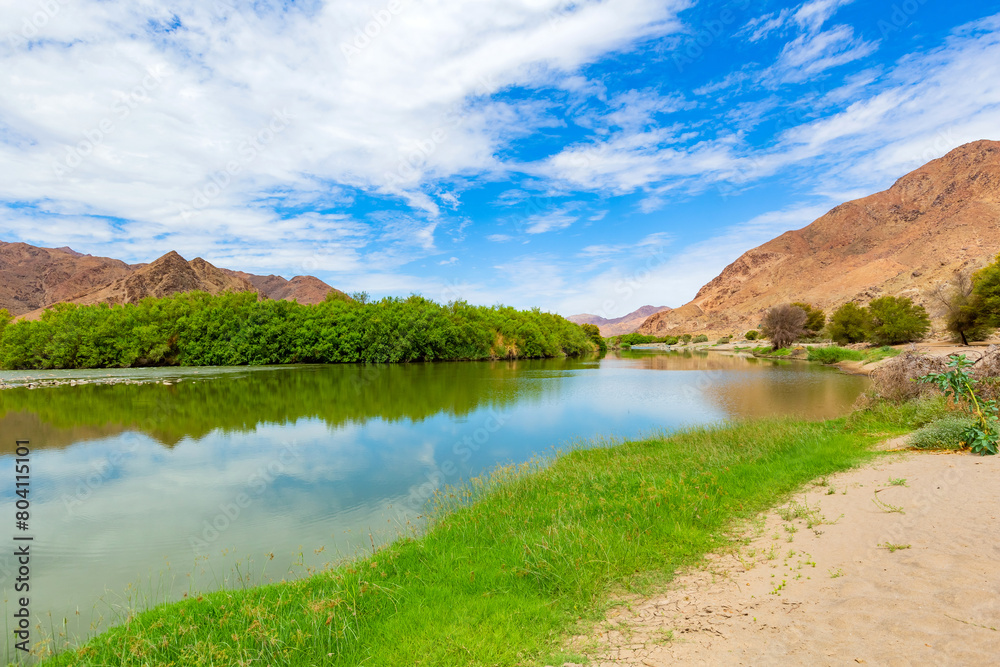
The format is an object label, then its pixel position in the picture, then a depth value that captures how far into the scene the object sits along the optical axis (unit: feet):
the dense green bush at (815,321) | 263.70
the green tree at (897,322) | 162.30
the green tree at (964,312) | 133.80
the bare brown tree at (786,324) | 242.78
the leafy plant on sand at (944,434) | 32.63
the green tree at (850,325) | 195.25
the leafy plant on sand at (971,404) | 30.42
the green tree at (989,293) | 126.31
